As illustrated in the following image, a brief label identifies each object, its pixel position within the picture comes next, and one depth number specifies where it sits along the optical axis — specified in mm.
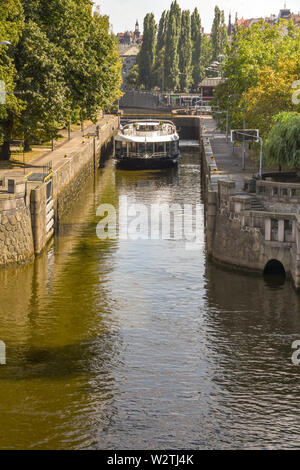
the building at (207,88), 183500
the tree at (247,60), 81438
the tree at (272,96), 64875
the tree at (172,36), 198375
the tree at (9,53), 57062
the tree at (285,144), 49438
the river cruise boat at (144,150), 97750
